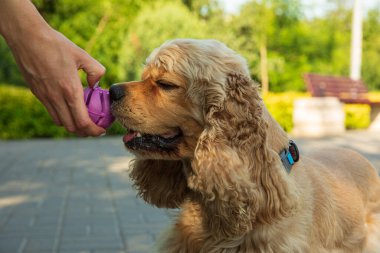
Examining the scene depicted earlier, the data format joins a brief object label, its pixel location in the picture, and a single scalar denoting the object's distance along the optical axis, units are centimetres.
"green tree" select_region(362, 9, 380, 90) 3328
